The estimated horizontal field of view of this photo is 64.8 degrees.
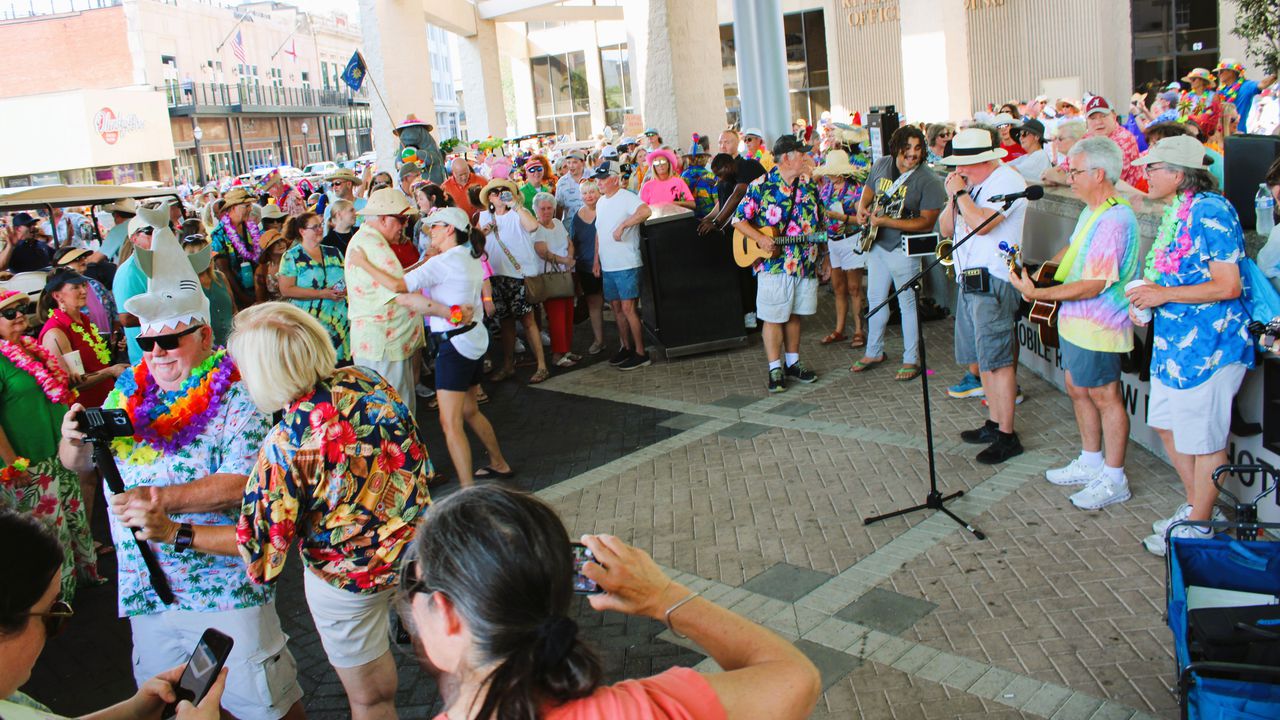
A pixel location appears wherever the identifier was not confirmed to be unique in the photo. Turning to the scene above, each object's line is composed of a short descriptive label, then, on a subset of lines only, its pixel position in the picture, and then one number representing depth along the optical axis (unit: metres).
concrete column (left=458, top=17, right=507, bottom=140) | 29.27
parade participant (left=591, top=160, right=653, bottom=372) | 9.80
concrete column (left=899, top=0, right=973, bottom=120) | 22.44
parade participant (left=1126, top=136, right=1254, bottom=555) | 4.63
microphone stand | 5.49
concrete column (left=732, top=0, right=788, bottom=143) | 13.95
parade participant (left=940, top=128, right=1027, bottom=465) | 6.47
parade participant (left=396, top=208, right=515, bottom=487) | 6.50
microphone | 5.32
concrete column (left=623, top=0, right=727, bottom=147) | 16.62
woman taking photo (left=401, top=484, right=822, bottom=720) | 1.63
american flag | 66.62
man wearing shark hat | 3.45
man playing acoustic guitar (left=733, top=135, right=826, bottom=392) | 8.49
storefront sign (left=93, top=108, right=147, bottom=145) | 45.44
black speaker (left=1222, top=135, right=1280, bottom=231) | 6.67
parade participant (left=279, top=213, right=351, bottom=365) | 7.97
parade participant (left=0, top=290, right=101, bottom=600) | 5.43
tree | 15.06
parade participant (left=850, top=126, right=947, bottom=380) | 8.32
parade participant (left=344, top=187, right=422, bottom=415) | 6.86
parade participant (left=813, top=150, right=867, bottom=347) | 9.82
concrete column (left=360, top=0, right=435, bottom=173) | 19.84
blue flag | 17.88
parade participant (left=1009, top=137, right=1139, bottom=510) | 5.26
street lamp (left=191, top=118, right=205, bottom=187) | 55.91
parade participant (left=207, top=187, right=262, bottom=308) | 9.38
